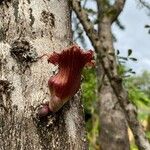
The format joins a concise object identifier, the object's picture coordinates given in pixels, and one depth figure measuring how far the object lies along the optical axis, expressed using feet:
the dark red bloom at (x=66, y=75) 1.54
